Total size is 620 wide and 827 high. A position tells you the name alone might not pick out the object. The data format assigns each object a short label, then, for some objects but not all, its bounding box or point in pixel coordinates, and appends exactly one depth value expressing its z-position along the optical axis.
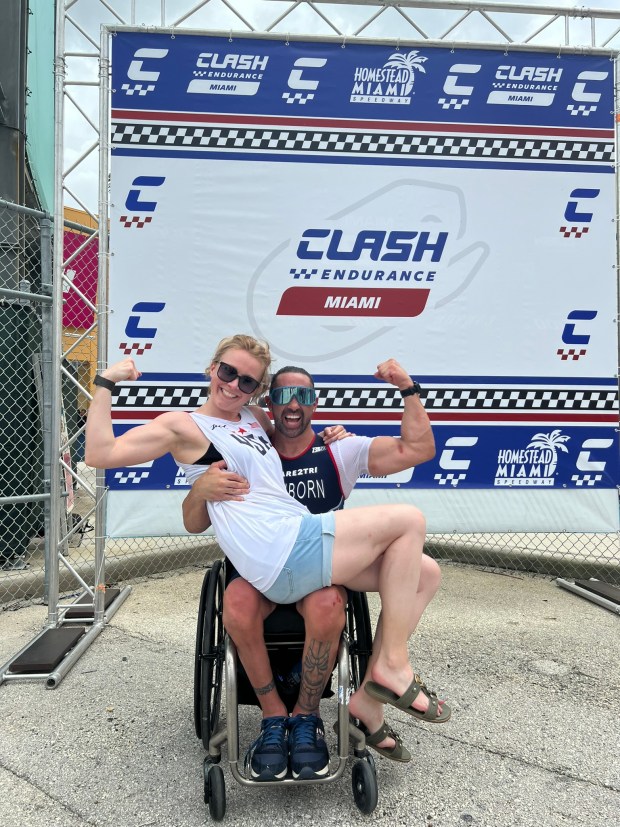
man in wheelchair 1.87
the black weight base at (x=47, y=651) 2.83
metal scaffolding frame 3.28
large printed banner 3.74
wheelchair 1.83
